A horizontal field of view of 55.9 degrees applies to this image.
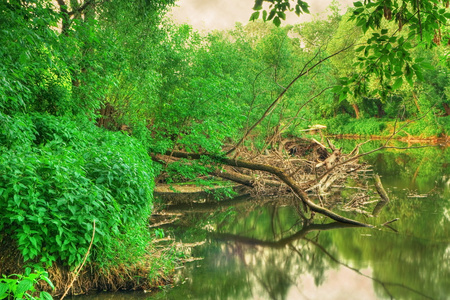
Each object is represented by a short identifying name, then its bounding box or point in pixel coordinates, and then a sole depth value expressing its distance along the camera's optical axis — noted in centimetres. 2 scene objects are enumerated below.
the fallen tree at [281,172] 1173
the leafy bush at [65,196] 512
